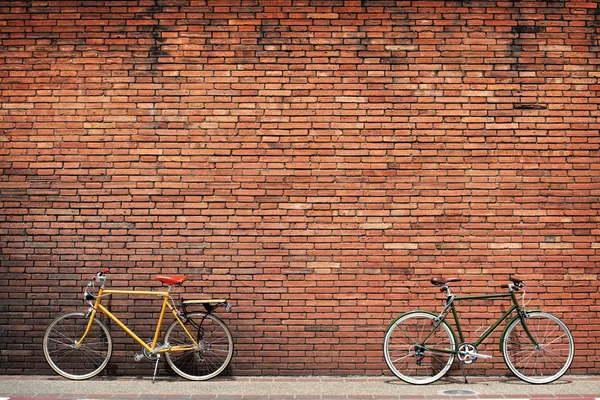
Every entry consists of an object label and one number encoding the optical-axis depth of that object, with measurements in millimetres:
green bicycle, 7531
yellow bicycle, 7586
